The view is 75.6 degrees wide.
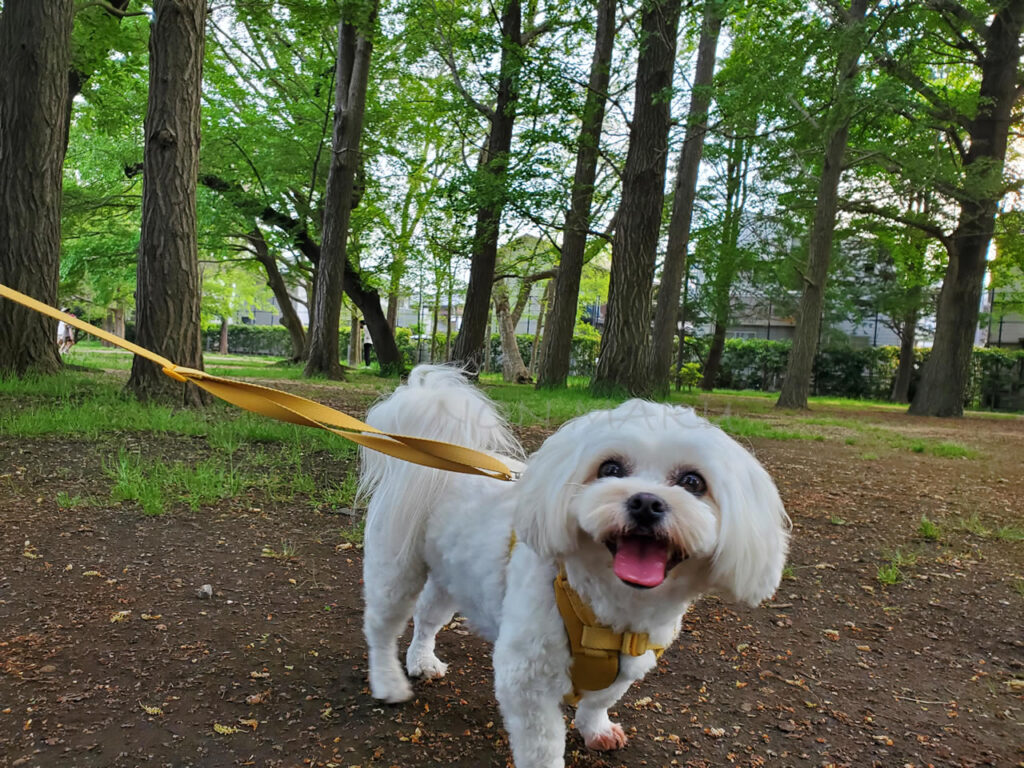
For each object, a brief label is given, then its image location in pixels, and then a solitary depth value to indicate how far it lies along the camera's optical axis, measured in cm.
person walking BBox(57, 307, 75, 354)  1843
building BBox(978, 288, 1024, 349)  3132
